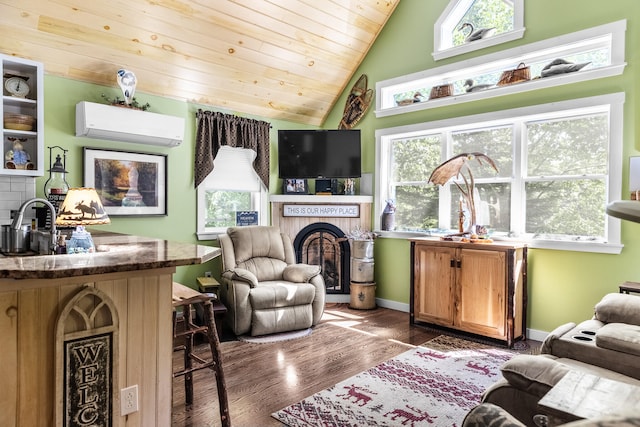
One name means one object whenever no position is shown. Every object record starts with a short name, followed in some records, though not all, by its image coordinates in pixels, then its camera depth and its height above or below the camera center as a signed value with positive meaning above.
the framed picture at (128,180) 4.08 +0.30
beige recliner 4.02 -0.76
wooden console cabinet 3.79 -0.73
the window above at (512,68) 3.65 +1.46
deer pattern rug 2.54 -1.24
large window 3.74 +0.40
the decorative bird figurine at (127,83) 3.97 +1.21
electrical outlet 1.96 -0.90
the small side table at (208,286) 4.32 -0.78
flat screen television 5.37 +0.73
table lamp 2.10 -0.03
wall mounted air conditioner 3.80 +0.81
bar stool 2.45 -0.82
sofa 1.65 -0.67
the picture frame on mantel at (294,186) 5.59 +0.32
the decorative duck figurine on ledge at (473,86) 4.41 +1.33
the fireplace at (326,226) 5.41 -0.20
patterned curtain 4.82 +0.87
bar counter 1.71 -0.51
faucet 2.10 -0.08
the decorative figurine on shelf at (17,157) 3.39 +0.43
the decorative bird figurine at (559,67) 3.80 +1.33
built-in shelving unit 3.37 +0.72
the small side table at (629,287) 3.11 -0.56
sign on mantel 5.40 +0.00
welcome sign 1.82 -0.76
